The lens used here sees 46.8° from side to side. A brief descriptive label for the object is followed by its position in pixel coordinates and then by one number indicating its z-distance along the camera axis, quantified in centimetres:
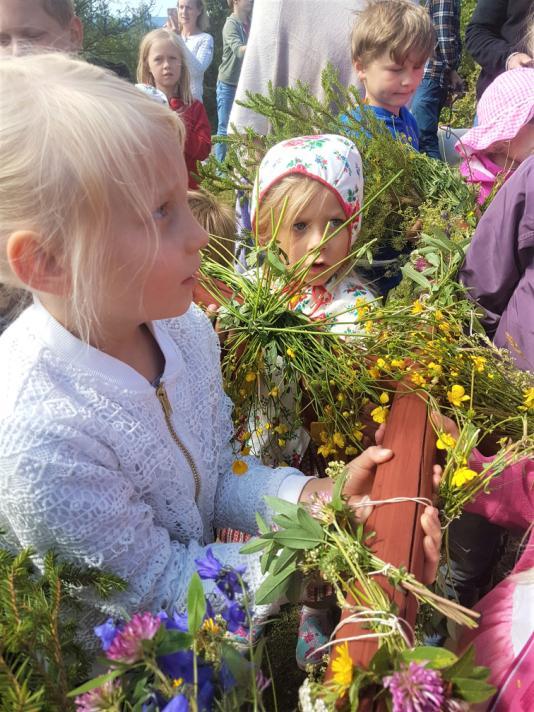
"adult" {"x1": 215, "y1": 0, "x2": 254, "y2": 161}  557
